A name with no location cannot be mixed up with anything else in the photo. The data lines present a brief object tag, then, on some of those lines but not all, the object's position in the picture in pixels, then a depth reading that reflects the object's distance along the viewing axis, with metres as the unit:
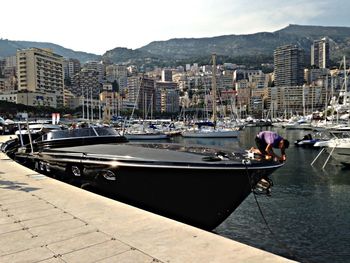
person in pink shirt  10.66
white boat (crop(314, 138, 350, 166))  27.78
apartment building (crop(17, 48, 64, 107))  160.25
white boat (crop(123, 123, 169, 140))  59.33
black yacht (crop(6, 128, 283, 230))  9.72
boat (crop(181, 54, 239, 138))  64.69
